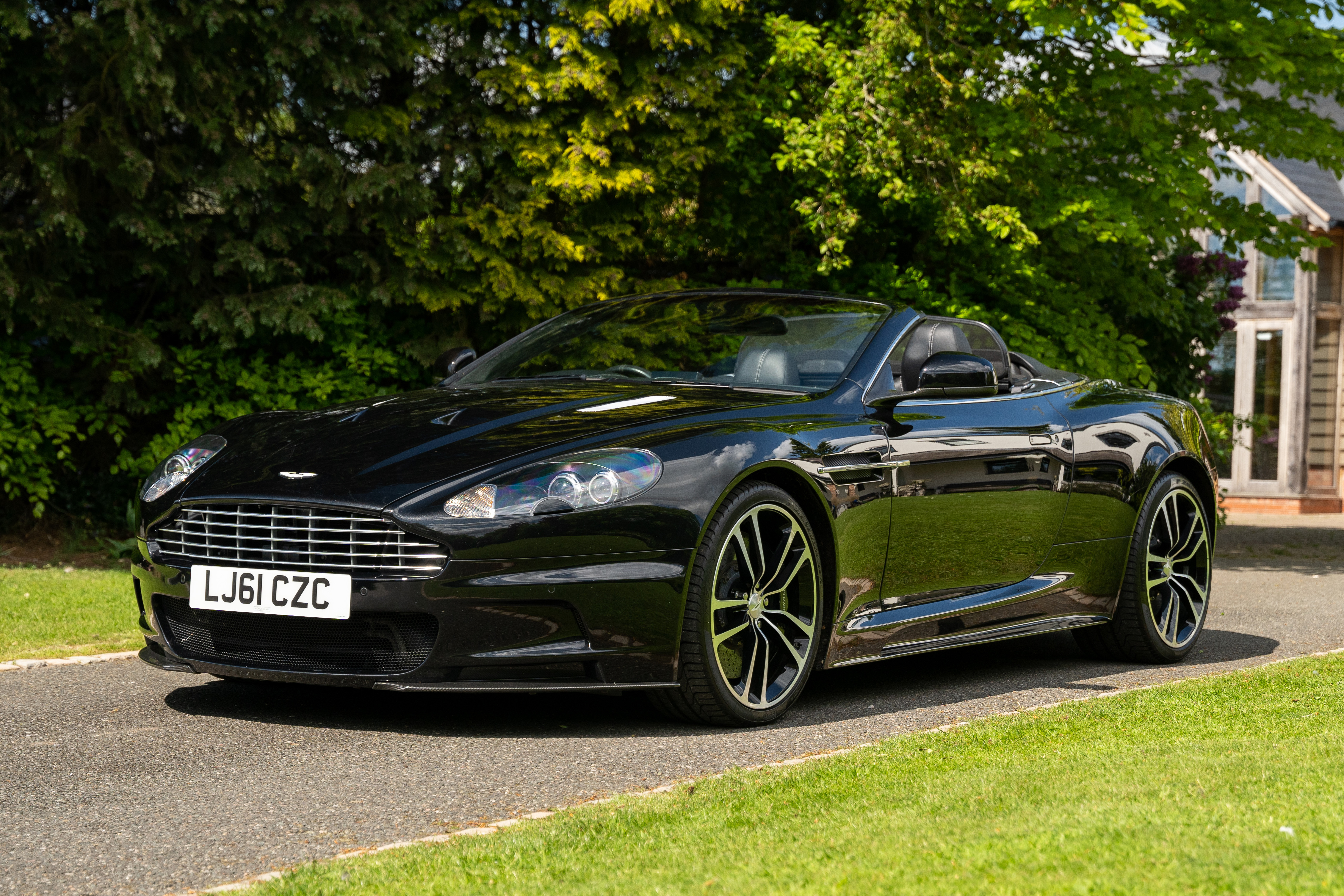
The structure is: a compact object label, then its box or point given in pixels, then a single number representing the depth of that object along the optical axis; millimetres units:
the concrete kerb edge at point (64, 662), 6266
